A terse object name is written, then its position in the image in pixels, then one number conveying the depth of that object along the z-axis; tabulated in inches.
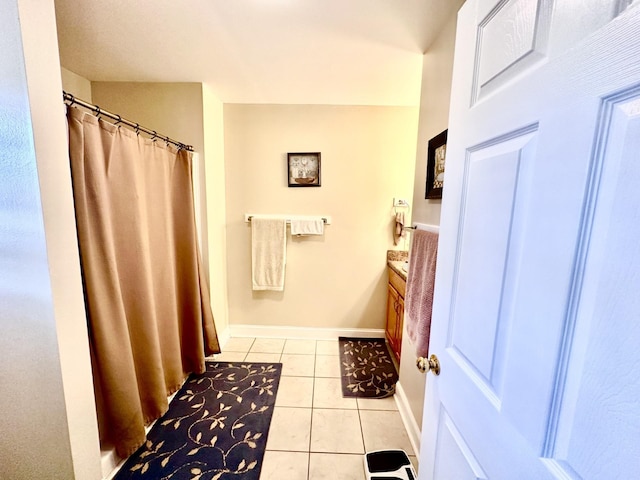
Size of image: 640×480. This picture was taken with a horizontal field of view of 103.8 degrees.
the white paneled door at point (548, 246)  13.6
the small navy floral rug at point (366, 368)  79.1
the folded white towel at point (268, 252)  100.9
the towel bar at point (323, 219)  101.6
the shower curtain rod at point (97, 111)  41.7
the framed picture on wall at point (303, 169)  99.1
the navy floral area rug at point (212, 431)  53.6
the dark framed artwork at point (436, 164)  52.7
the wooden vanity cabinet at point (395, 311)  85.3
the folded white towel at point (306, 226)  100.3
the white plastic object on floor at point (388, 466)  51.5
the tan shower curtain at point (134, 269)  46.3
